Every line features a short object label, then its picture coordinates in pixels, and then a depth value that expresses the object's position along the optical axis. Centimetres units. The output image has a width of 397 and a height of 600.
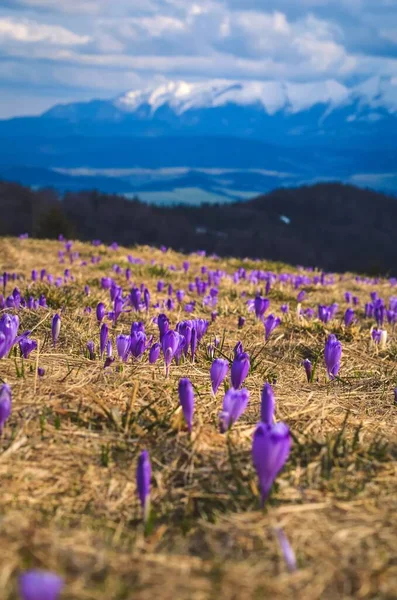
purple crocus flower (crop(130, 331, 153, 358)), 443
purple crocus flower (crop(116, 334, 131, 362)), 437
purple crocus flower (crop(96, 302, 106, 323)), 601
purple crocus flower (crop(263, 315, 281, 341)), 584
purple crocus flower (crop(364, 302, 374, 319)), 828
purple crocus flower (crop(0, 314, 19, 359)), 377
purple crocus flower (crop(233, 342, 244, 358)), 462
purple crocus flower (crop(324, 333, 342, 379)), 459
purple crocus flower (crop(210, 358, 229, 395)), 369
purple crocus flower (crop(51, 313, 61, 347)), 496
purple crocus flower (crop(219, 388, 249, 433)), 320
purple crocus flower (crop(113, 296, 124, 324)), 612
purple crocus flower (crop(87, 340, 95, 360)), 470
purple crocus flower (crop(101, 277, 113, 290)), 844
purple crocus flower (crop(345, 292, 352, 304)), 952
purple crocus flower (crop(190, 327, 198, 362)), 479
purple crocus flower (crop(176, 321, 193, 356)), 464
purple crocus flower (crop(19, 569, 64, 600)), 162
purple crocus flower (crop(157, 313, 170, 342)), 479
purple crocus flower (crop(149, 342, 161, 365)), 435
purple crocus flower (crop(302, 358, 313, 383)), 469
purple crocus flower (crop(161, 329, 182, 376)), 416
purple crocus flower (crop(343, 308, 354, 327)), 682
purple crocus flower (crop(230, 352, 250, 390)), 373
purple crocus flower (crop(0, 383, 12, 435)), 283
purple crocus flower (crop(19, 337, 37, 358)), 419
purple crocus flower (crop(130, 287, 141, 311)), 688
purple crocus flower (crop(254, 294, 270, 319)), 668
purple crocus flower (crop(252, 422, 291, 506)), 248
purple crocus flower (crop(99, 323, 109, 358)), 464
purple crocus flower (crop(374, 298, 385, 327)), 743
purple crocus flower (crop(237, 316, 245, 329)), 664
